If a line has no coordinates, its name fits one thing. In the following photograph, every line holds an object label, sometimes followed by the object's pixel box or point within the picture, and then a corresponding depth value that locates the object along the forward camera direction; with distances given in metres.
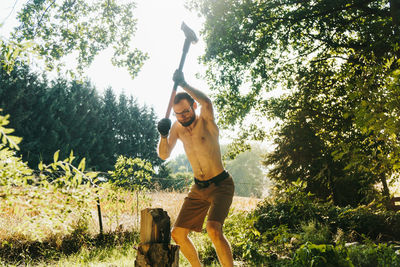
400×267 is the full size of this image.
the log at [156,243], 2.04
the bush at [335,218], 5.63
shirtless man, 3.00
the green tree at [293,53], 6.85
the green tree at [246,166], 58.28
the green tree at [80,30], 6.70
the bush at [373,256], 2.85
